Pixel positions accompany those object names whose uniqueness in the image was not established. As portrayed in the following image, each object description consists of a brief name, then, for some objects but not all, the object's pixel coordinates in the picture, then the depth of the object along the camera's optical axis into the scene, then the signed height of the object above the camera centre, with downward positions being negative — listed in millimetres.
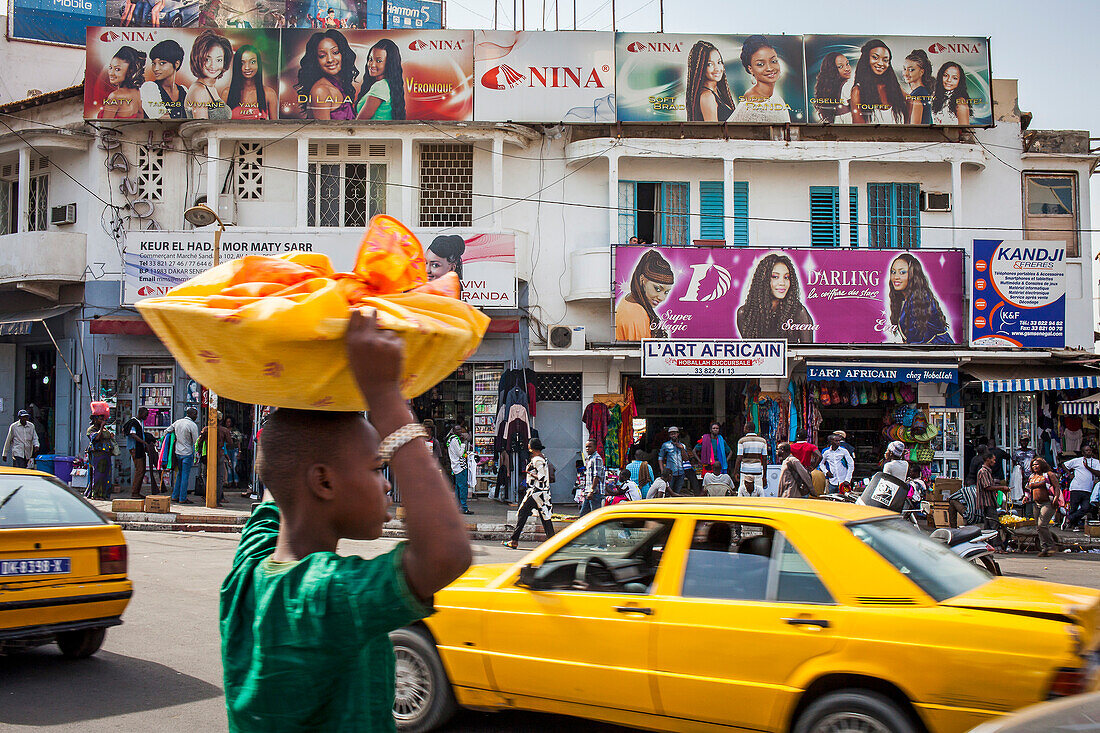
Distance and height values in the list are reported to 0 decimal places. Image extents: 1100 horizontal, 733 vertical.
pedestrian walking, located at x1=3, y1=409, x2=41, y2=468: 18328 -965
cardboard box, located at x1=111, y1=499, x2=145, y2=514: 16297 -2032
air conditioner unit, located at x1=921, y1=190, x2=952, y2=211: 20188 +4308
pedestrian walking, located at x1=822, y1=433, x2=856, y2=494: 15852 -1249
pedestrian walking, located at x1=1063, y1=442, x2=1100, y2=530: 16188 -1633
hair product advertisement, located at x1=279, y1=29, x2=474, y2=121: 19422 +6841
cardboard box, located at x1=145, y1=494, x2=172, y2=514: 16141 -1976
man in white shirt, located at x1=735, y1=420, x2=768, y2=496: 14852 -1169
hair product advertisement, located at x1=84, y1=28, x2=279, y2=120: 19484 +6892
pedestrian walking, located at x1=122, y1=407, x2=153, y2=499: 17778 -1125
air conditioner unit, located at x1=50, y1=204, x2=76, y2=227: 20641 +4083
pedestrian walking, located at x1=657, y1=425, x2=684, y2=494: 17328 -1256
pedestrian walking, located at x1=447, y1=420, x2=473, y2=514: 17438 -1262
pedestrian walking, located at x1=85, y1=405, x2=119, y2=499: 17953 -1209
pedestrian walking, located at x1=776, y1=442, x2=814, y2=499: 11680 -1109
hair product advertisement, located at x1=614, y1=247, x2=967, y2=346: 18984 +2055
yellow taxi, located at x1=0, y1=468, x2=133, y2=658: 6328 -1273
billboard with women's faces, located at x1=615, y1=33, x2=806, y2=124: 19562 +6814
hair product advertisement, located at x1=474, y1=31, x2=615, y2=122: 19578 +6883
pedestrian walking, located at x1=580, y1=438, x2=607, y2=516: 16328 -1532
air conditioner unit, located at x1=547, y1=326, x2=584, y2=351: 19172 +1211
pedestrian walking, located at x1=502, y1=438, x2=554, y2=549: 13367 -1458
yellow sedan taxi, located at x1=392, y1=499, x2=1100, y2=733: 4121 -1178
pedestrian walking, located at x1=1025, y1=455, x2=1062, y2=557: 14289 -1650
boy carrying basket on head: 1623 -331
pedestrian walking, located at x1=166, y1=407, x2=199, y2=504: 17594 -1043
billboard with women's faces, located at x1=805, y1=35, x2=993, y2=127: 19672 +6866
